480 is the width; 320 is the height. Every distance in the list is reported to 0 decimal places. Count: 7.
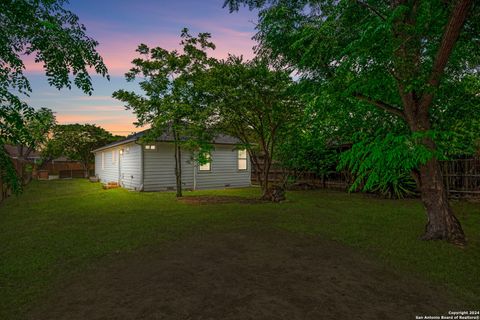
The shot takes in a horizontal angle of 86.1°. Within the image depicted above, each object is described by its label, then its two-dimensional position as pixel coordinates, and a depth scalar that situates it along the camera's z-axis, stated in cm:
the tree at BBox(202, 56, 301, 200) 953
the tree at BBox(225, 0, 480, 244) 452
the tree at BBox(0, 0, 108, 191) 308
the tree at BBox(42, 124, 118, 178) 2894
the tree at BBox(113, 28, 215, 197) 1190
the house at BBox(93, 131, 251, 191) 1527
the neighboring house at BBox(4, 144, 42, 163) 2841
